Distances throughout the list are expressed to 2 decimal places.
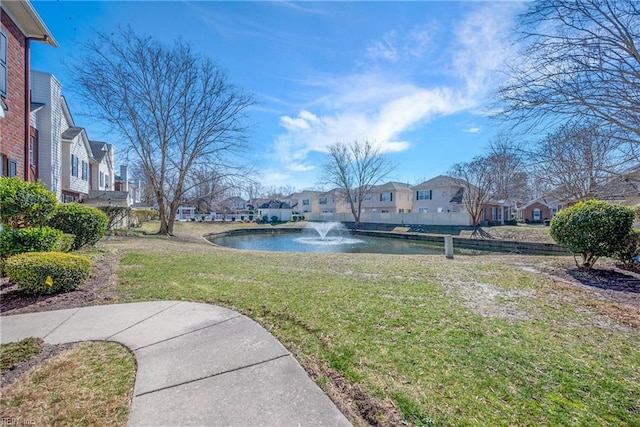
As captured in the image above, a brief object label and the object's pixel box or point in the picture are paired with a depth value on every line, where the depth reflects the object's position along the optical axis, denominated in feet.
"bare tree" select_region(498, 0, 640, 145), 15.11
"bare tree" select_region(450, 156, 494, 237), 84.48
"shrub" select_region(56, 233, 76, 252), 21.19
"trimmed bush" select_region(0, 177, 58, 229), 16.67
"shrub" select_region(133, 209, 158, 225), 88.53
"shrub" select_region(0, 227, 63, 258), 16.81
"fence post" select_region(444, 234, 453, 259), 35.01
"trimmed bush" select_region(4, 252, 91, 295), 15.15
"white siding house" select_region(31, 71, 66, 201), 47.57
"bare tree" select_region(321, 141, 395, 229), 125.49
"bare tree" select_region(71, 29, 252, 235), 52.65
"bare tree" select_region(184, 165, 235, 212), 62.75
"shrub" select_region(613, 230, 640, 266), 23.00
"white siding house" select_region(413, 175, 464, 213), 115.55
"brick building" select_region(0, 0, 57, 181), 26.03
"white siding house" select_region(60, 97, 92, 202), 59.72
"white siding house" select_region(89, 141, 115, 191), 83.35
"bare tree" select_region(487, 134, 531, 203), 74.16
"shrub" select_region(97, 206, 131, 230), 59.52
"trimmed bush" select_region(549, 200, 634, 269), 22.24
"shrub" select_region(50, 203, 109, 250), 27.07
